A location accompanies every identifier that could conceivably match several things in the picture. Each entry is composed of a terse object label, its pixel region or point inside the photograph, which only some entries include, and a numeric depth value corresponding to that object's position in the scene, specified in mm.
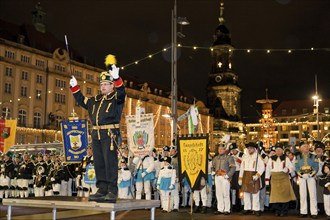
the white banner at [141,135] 15476
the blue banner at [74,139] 17219
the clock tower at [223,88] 97750
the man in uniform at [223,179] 13641
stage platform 7148
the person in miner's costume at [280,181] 12945
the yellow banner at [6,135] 21125
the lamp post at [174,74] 17577
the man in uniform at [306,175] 12711
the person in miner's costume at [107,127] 7988
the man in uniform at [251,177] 12977
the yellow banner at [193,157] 13441
